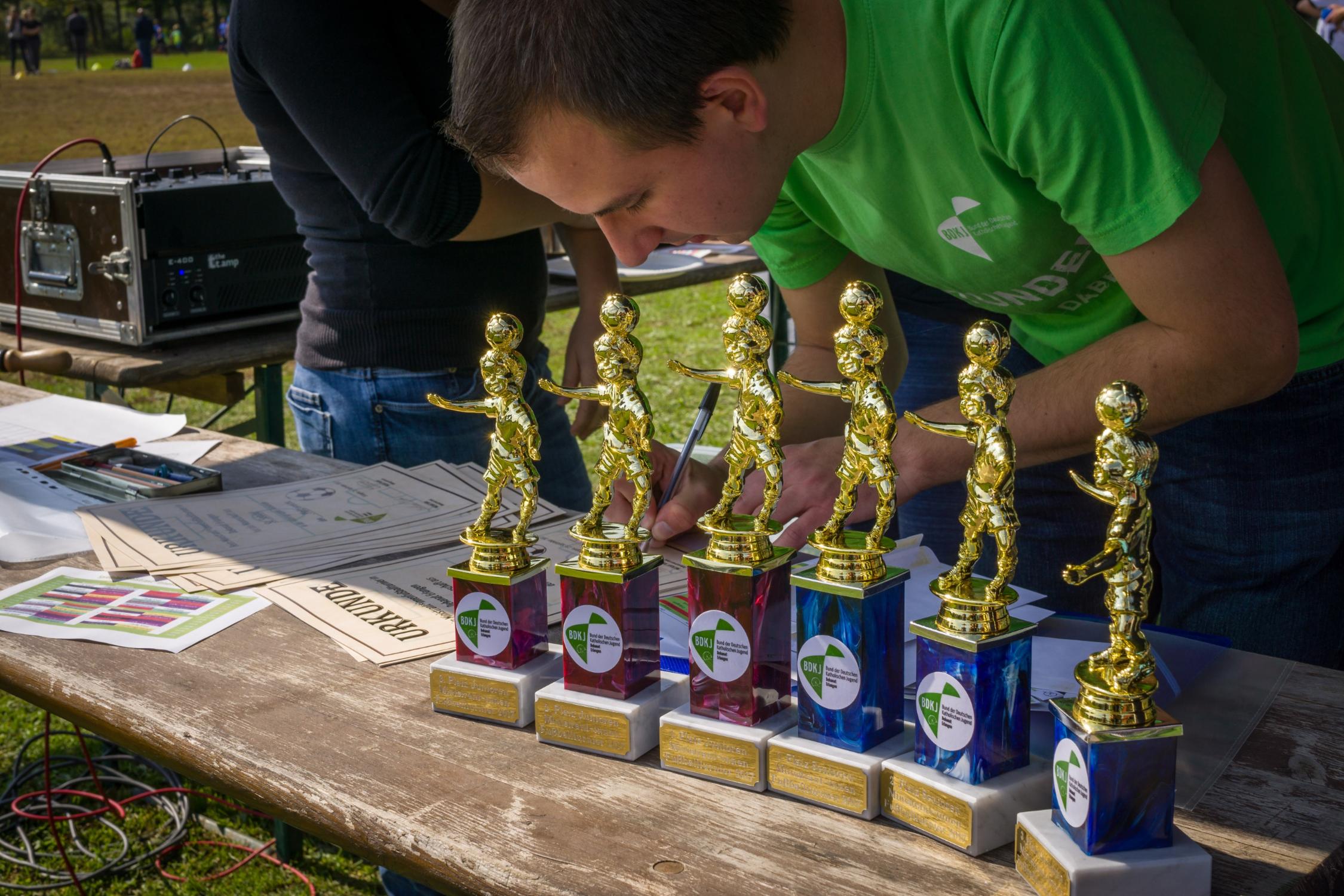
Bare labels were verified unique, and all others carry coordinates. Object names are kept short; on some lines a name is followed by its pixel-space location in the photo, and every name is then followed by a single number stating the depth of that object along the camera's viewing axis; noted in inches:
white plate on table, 122.6
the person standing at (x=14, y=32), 1033.9
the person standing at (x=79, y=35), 1194.6
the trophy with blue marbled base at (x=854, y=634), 32.8
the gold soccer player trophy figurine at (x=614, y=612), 36.6
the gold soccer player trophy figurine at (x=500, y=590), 38.7
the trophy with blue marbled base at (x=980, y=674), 30.5
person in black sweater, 58.9
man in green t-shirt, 37.5
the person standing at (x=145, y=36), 1208.8
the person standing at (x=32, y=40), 1009.5
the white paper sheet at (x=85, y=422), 71.6
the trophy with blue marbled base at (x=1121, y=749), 27.9
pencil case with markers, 61.5
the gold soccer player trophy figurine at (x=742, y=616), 34.7
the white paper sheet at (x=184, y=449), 67.8
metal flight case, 94.2
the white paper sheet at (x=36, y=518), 53.9
